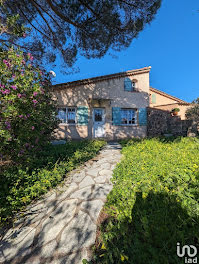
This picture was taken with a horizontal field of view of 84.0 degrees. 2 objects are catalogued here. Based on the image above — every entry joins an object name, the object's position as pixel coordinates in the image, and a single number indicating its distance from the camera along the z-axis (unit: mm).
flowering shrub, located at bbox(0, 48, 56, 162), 2277
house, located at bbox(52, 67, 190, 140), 8711
